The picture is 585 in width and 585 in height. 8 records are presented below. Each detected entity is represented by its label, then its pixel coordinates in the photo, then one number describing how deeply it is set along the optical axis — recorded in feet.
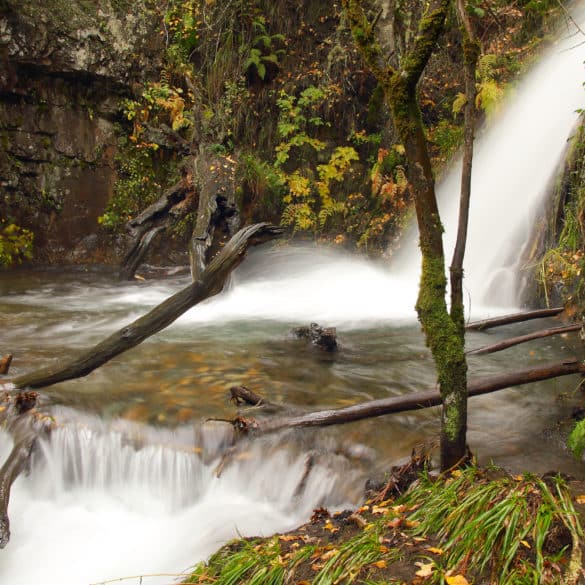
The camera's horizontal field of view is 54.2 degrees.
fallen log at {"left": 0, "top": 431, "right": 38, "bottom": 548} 12.70
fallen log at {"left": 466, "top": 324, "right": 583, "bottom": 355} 17.25
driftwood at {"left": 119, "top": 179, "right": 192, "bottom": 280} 30.50
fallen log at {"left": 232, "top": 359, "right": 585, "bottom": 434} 14.30
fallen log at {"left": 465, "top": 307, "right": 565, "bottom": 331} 18.98
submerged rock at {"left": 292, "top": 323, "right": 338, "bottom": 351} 23.04
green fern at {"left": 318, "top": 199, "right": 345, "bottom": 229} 40.60
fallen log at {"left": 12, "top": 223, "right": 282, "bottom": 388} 16.39
